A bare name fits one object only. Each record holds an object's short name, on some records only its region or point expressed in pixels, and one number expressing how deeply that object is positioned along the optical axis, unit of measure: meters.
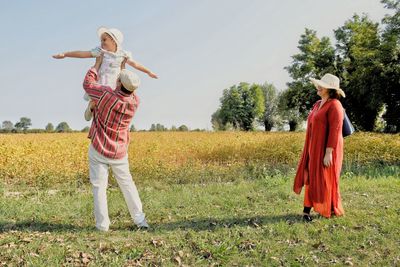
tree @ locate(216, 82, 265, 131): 73.88
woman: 6.02
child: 5.29
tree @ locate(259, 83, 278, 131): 74.69
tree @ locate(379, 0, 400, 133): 31.48
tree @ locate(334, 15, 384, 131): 32.38
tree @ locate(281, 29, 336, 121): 41.34
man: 5.20
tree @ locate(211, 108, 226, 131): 74.84
